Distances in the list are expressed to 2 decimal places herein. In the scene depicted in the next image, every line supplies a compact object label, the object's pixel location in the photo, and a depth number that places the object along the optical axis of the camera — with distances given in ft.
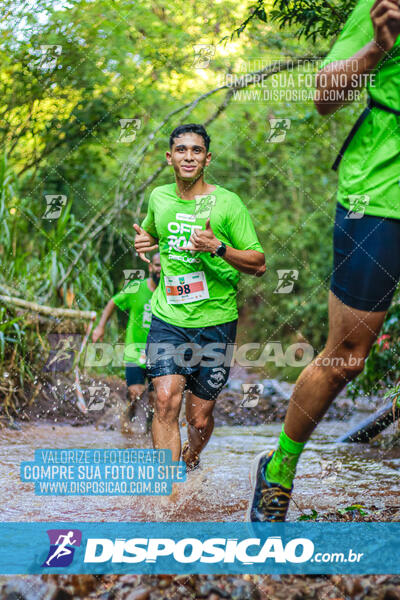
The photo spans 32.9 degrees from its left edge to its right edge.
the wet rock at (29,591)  7.39
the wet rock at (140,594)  7.27
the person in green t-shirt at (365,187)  7.58
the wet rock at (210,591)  7.41
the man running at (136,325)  17.80
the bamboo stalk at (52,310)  20.24
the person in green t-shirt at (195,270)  11.76
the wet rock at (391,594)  7.16
